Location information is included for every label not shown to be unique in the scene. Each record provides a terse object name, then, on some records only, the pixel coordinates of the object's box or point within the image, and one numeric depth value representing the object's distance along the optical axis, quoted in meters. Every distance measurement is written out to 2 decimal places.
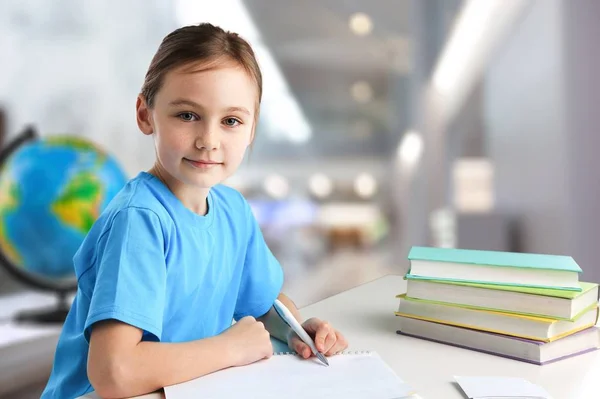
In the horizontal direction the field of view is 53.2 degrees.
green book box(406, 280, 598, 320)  0.70
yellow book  0.69
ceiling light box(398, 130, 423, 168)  4.04
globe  1.85
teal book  0.72
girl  0.58
